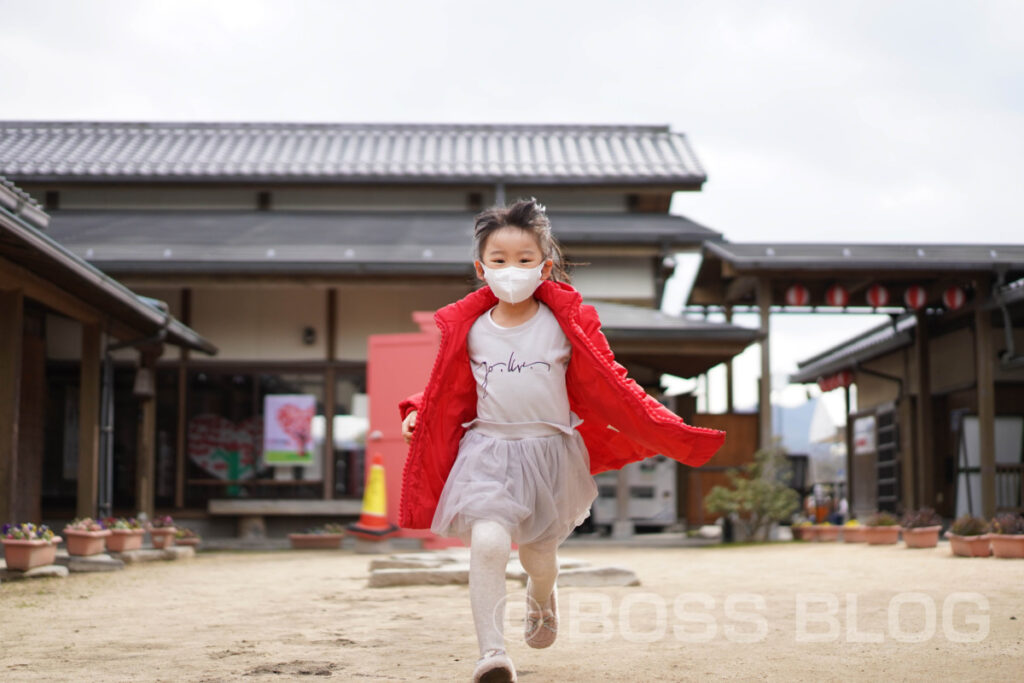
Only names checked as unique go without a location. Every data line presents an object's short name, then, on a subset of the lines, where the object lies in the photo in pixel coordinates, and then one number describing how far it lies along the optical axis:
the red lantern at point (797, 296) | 15.14
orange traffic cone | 12.66
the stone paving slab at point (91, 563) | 9.61
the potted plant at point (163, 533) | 11.98
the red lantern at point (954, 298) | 15.05
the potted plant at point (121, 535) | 10.61
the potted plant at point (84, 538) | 9.71
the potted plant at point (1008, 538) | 9.38
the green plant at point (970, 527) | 9.72
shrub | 13.66
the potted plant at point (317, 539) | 13.59
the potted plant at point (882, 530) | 12.51
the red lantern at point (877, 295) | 15.49
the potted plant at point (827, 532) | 13.95
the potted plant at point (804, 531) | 14.12
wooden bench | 14.53
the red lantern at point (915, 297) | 15.62
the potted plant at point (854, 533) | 13.07
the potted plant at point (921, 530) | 11.52
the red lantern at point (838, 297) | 15.52
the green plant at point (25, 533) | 8.48
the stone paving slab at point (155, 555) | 10.64
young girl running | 3.91
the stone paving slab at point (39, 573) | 8.45
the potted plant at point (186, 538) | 13.16
